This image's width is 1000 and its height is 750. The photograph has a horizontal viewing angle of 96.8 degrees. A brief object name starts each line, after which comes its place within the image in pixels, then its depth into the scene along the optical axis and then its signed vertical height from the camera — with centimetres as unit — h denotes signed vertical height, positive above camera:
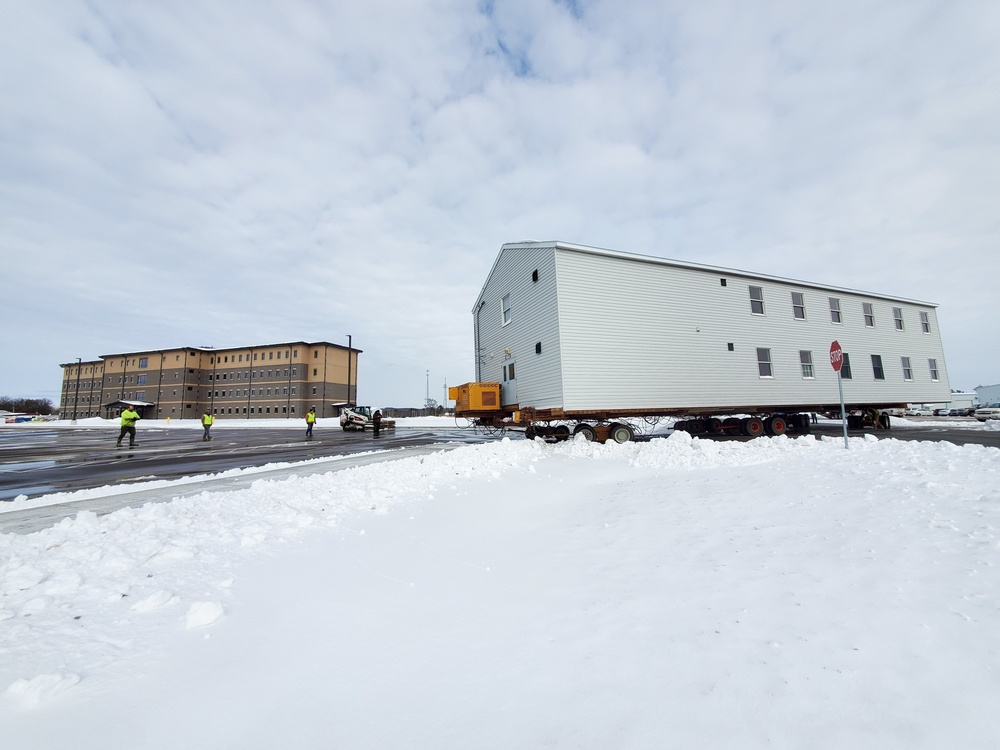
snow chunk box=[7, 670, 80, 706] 223 -133
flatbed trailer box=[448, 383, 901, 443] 1566 -43
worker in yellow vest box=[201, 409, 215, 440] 2504 +5
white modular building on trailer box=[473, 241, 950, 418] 1549 +285
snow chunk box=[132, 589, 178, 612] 318 -128
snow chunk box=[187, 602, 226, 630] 304 -133
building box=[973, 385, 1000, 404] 9684 +76
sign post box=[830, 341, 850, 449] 1009 +106
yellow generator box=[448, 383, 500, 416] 1798 +68
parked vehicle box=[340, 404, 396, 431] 3338 -7
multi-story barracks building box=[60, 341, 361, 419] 6919 +685
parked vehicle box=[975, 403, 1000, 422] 4112 -161
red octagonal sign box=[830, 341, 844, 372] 1009 +106
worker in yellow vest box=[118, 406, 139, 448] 2017 +16
